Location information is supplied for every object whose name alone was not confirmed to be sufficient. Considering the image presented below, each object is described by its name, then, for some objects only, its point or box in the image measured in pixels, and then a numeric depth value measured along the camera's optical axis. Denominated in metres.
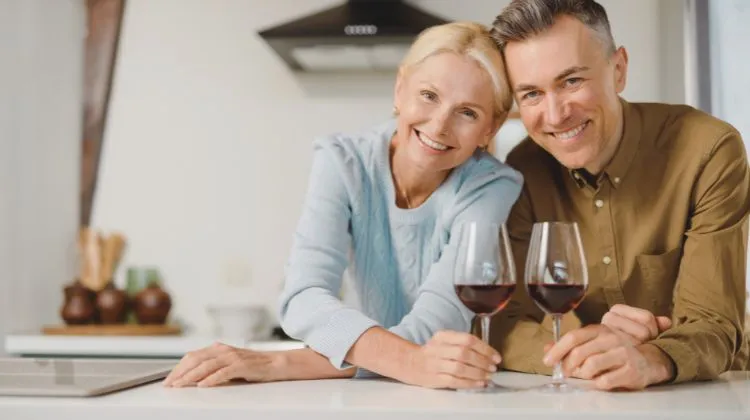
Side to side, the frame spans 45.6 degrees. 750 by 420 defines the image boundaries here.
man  1.56
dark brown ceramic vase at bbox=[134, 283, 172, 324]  3.66
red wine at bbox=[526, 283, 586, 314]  1.24
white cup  3.54
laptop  1.14
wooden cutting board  3.52
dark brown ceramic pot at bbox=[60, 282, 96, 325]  3.62
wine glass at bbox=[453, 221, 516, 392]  1.23
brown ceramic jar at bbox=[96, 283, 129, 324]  3.64
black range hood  3.30
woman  1.39
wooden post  4.01
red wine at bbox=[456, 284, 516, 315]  1.23
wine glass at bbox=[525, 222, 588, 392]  1.25
